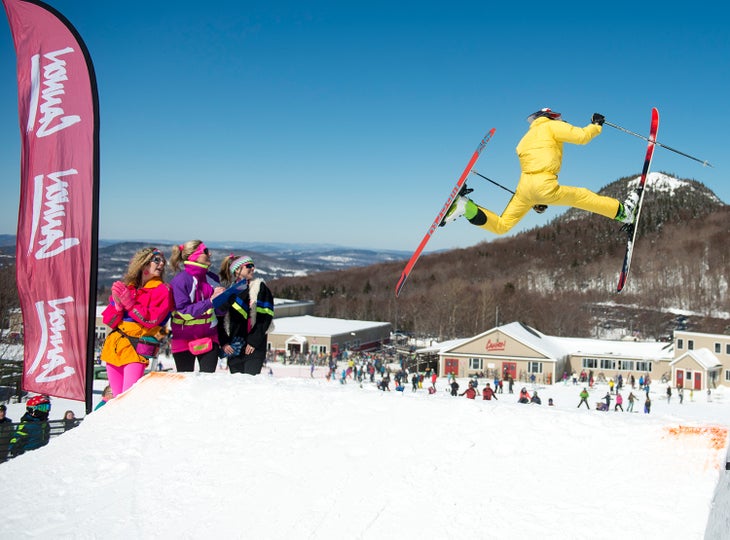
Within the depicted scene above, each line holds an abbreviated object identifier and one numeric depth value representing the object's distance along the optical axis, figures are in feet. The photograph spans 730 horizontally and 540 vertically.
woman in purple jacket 16.93
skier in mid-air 18.48
